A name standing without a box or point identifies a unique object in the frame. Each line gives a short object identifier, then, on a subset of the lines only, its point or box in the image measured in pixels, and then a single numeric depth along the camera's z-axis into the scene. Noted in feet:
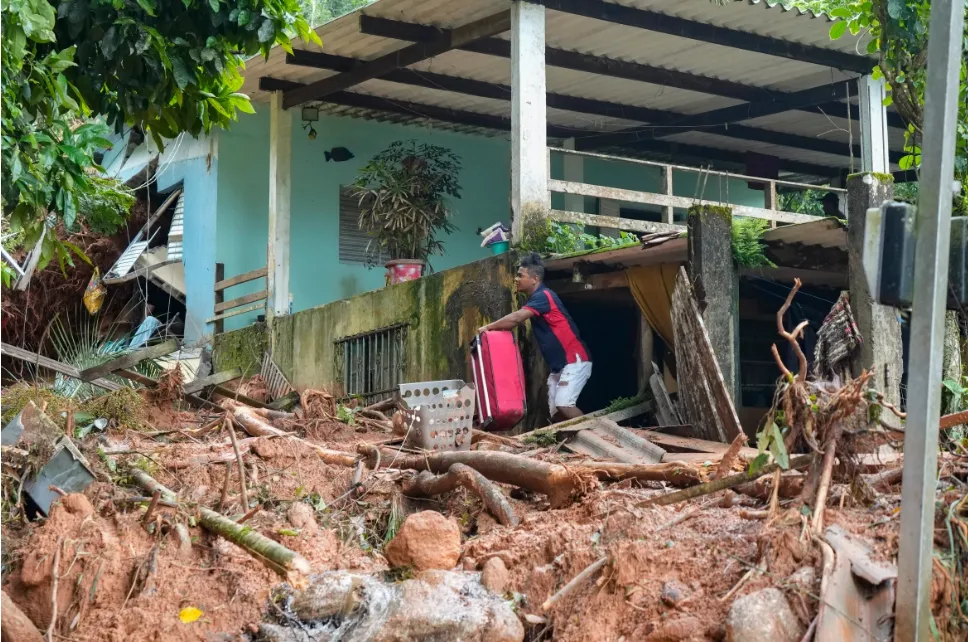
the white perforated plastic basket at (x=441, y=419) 27.32
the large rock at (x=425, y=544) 19.99
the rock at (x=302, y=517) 21.95
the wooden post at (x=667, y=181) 40.52
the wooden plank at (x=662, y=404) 33.96
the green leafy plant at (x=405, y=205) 45.34
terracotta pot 43.83
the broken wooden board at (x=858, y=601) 14.12
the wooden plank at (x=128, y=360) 34.22
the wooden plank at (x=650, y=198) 36.91
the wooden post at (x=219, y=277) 52.11
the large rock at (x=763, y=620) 14.20
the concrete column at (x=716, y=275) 31.68
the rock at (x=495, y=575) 18.58
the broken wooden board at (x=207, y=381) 37.95
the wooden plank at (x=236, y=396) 36.64
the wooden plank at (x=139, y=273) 56.75
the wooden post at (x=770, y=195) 41.11
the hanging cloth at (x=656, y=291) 34.60
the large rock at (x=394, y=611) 17.49
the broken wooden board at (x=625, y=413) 34.20
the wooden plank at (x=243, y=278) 48.73
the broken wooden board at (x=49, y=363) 35.01
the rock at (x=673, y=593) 15.85
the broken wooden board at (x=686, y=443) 27.94
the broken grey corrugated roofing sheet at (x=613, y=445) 26.97
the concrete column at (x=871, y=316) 30.32
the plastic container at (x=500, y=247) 37.42
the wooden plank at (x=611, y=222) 37.22
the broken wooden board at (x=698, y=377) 30.12
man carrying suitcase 33.53
